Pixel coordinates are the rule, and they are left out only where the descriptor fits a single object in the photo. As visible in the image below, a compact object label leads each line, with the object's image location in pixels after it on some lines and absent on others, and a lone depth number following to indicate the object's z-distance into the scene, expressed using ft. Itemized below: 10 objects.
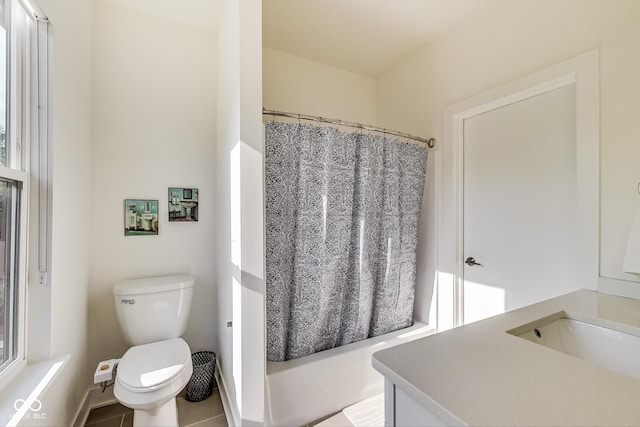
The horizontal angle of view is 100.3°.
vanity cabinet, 1.76
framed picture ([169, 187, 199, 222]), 6.34
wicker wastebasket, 5.75
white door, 4.76
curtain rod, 5.03
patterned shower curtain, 5.09
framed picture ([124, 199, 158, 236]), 5.95
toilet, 4.12
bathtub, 4.75
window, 3.53
